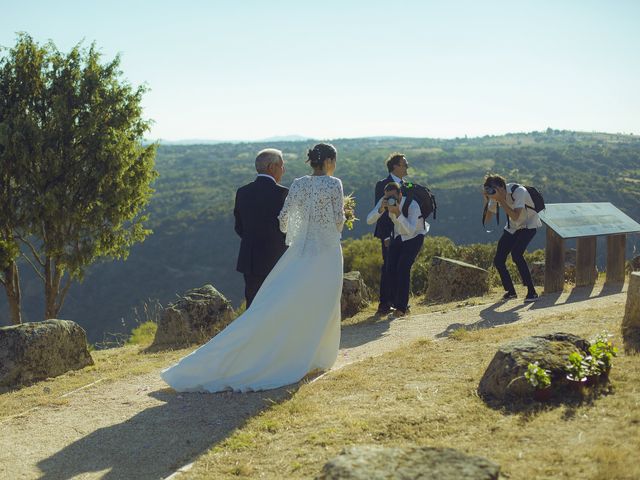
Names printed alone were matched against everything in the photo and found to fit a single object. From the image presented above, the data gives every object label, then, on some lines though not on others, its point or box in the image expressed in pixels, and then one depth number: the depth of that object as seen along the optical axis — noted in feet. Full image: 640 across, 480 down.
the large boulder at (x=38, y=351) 26.32
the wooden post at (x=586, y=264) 36.99
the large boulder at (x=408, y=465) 11.14
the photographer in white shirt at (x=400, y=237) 30.42
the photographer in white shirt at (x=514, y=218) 32.32
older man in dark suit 22.91
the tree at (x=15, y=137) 43.93
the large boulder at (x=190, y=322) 32.27
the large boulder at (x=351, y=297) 35.17
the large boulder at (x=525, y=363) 16.38
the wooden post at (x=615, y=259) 37.81
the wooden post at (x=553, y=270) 35.91
